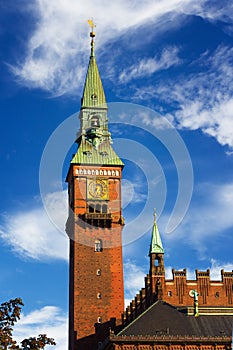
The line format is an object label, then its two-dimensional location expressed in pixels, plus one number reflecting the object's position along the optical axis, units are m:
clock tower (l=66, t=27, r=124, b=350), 81.50
